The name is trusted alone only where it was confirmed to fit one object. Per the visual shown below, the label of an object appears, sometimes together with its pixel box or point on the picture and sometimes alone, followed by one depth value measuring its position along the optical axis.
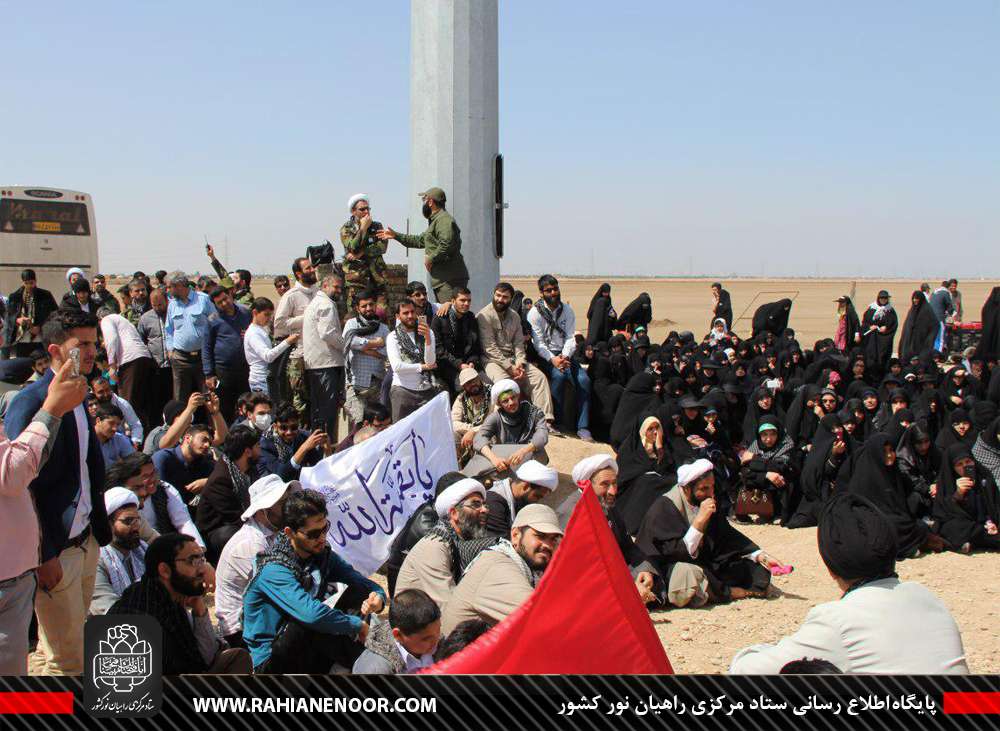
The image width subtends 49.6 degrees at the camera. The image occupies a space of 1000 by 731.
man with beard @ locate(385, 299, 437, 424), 8.66
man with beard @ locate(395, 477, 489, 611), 5.19
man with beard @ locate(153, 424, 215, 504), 6.55
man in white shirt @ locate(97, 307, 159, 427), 9.31
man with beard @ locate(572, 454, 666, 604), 6.49
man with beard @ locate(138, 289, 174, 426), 9.60
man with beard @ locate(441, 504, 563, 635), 4.60
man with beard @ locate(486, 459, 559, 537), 6.12
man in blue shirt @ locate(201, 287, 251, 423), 9.27
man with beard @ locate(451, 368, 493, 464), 8.50
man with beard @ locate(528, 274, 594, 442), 10.16
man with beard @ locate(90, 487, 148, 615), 4.88
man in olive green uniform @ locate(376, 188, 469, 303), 10.02
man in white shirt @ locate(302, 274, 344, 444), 8.88
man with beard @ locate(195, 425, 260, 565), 6.20
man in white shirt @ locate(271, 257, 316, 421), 9.18
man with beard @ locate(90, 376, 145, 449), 7.45
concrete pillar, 10.38
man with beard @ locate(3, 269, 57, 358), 12.70
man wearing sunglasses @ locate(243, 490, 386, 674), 4.48
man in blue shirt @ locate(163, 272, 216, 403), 9.26
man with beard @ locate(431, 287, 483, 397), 9.22
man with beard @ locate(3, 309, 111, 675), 3.92
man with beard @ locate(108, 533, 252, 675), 4.23
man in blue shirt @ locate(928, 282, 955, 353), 19.54
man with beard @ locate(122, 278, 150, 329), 10.41
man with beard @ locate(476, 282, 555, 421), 9.49
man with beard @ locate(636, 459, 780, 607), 6.82
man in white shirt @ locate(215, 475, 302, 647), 5.14
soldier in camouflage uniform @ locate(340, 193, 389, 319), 9.80
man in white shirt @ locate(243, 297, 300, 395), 8.91
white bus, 18.48
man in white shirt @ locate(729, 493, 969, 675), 2.90
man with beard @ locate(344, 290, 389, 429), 8.86
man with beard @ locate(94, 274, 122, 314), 12.13
